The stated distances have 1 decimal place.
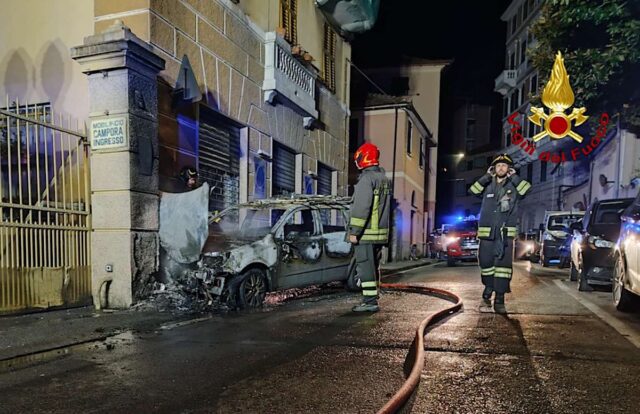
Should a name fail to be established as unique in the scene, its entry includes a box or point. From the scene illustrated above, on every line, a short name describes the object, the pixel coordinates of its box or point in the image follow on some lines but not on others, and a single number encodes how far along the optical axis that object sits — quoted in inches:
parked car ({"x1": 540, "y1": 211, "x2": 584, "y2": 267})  616.7
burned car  246.2
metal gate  224.1
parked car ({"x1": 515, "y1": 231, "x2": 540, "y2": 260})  769.9
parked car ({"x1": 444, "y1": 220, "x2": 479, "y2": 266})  628.1
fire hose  103.2
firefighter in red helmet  231.0
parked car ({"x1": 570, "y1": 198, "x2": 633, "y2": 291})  309.6
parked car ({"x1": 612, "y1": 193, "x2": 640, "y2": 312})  224.5
